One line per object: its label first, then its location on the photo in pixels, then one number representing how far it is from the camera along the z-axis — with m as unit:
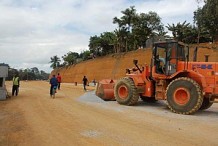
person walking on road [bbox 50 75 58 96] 21.71
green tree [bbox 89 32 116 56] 74.44
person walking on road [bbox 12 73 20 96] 22.56
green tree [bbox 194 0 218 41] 34.69
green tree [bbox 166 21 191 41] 42.62
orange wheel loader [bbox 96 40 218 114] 13.07
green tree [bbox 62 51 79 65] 92.31
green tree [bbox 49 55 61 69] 120.55
